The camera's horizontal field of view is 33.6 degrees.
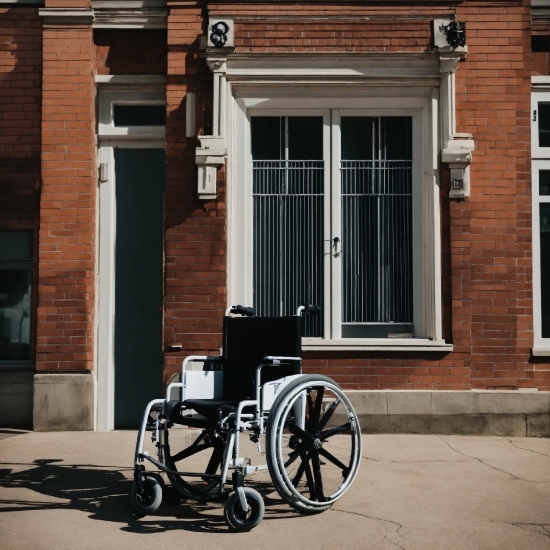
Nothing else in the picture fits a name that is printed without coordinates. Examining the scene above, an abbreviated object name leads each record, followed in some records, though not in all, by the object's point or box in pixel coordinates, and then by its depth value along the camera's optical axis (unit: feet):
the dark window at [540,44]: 29.60
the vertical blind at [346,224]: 29.12
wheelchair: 16.99
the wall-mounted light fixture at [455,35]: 28.32
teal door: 29.68
